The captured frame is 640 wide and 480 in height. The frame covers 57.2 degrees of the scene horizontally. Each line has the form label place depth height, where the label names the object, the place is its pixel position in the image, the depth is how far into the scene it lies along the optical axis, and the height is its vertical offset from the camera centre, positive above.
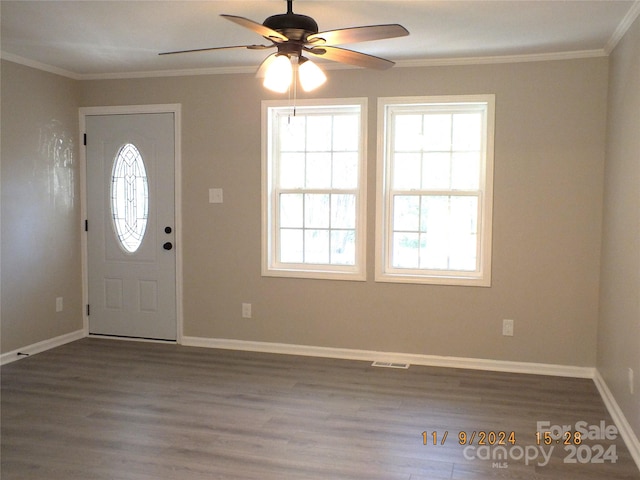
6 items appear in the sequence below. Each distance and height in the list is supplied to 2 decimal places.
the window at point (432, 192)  4.61 +0.16
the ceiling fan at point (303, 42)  2.65 +0.81
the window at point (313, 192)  4.85 +0.16
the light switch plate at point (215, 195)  5.04 +0.13
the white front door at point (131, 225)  5.18 -0.14
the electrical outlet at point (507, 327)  4.51 -0.88
